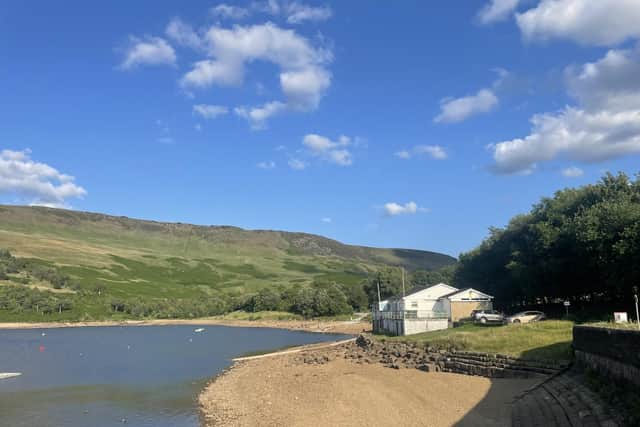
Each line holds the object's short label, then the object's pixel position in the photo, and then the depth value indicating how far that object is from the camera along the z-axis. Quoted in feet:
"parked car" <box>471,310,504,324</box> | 171.59
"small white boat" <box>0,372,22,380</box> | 163.75
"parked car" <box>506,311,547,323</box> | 156.69
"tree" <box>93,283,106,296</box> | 595.47
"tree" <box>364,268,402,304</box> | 463.42
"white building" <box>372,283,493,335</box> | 189.06
